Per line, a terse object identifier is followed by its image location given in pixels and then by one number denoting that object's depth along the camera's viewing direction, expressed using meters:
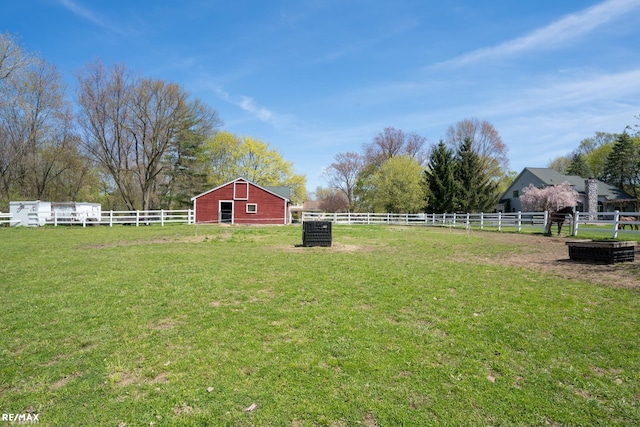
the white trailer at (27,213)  25.17
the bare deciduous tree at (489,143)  49.38
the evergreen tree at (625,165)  46.09
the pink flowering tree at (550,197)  38.44
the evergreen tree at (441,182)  39.66
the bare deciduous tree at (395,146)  52.88
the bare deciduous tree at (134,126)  33.22
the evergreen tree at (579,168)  53.50
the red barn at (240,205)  31.45
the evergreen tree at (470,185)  39.72
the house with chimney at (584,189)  41.50
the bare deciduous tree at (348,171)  57.84
